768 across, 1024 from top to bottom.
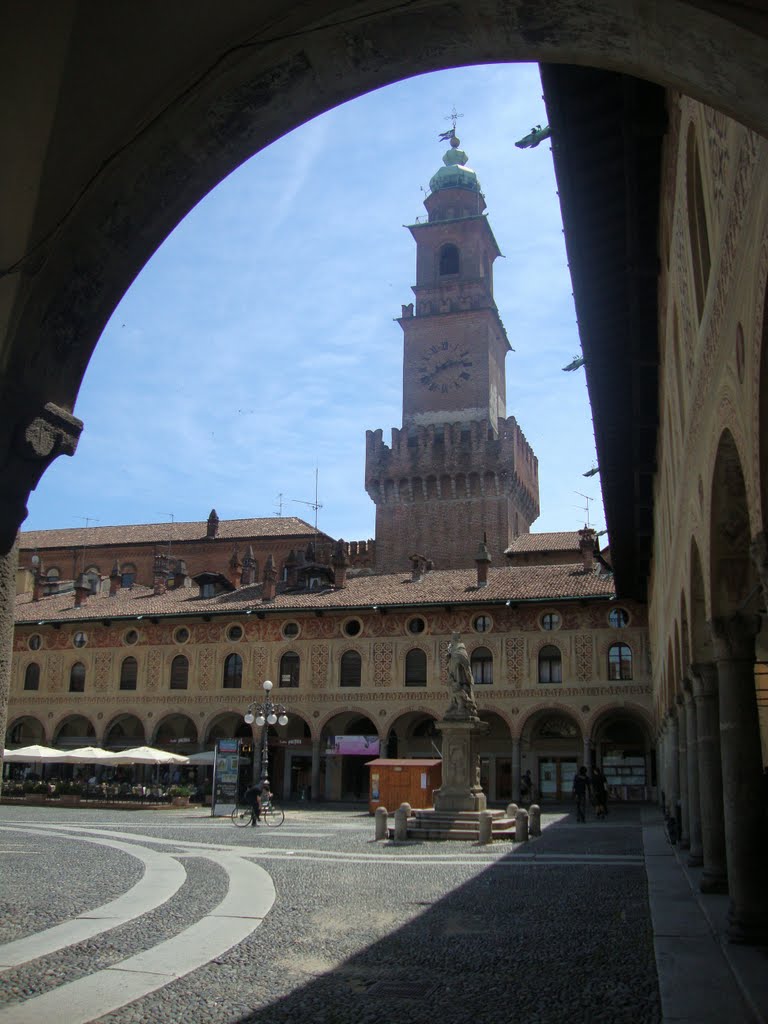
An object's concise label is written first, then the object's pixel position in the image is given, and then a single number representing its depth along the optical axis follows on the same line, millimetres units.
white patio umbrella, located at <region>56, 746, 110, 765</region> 36625
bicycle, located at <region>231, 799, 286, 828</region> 26453
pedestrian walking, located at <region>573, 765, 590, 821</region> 28094
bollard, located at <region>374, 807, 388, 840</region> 21312
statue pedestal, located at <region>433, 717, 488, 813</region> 22688
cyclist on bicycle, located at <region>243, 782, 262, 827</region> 26219
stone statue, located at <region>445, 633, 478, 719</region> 23656
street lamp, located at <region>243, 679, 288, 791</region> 30447
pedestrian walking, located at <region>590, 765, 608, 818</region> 29656
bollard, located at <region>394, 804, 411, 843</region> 21047
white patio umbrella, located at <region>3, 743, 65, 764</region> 37219
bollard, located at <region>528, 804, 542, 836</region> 22844
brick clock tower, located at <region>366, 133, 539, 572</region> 57812
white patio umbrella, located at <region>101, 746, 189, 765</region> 36219
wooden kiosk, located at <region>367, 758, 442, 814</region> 27672
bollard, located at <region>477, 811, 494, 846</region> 20344
